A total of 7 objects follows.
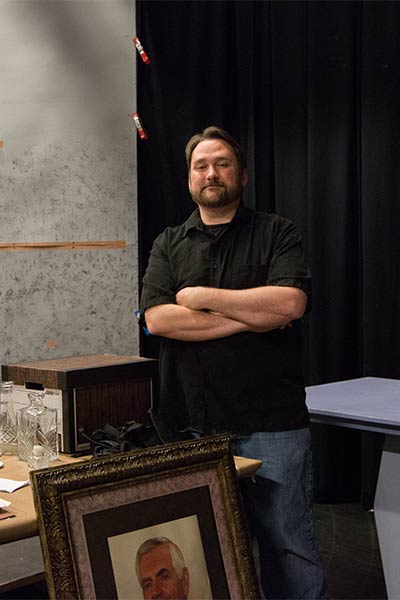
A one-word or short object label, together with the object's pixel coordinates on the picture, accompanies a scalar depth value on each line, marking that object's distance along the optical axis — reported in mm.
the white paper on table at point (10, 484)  1794
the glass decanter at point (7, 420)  2139
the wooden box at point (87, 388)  2129
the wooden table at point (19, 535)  1558
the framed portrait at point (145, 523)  1372
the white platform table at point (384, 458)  2637
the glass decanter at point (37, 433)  2008
